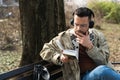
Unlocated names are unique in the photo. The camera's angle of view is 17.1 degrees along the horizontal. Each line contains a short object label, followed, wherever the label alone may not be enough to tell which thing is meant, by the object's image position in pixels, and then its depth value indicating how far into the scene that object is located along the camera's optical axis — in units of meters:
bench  4.38
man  4.55
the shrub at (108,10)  17.12
